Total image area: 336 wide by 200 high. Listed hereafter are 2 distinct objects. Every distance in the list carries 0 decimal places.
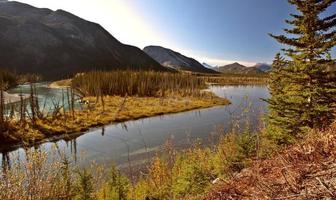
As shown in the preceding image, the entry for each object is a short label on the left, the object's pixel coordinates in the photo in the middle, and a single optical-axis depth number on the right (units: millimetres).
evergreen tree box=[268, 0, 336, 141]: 10227
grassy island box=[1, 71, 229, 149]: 23234
